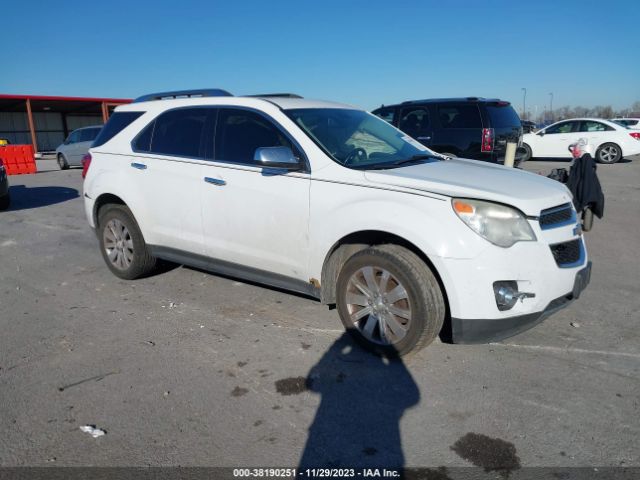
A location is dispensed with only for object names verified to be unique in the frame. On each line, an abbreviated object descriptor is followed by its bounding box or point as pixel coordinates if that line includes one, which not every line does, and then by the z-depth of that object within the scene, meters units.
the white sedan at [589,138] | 16.94
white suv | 3.16
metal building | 32.38
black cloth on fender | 6.44
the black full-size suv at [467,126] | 9.42
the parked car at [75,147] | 19.47
